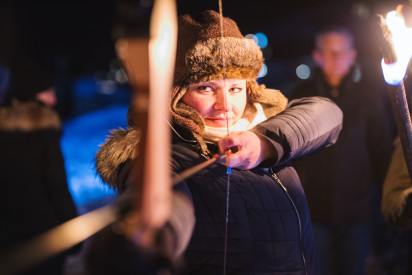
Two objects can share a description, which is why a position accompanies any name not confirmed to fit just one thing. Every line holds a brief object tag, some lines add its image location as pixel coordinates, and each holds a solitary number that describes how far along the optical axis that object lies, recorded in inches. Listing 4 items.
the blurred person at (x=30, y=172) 88.9
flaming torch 51.1
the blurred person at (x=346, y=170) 102.5
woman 49.0
